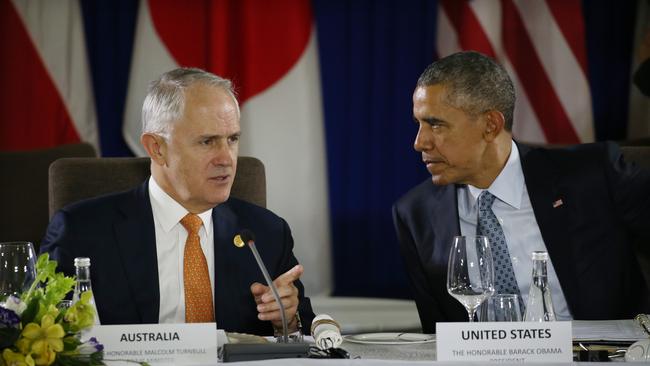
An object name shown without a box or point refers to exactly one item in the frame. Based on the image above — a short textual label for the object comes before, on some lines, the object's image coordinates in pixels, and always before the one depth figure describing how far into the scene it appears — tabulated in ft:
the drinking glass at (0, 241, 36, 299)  14.65
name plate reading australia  13.70
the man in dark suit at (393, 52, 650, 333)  21.61
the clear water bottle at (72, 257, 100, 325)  14.98
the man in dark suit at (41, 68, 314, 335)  19.65
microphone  15.84
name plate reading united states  13.84
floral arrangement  11.78
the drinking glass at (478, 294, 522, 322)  14.87
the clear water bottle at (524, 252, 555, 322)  15.31
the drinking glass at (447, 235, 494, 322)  15.75
